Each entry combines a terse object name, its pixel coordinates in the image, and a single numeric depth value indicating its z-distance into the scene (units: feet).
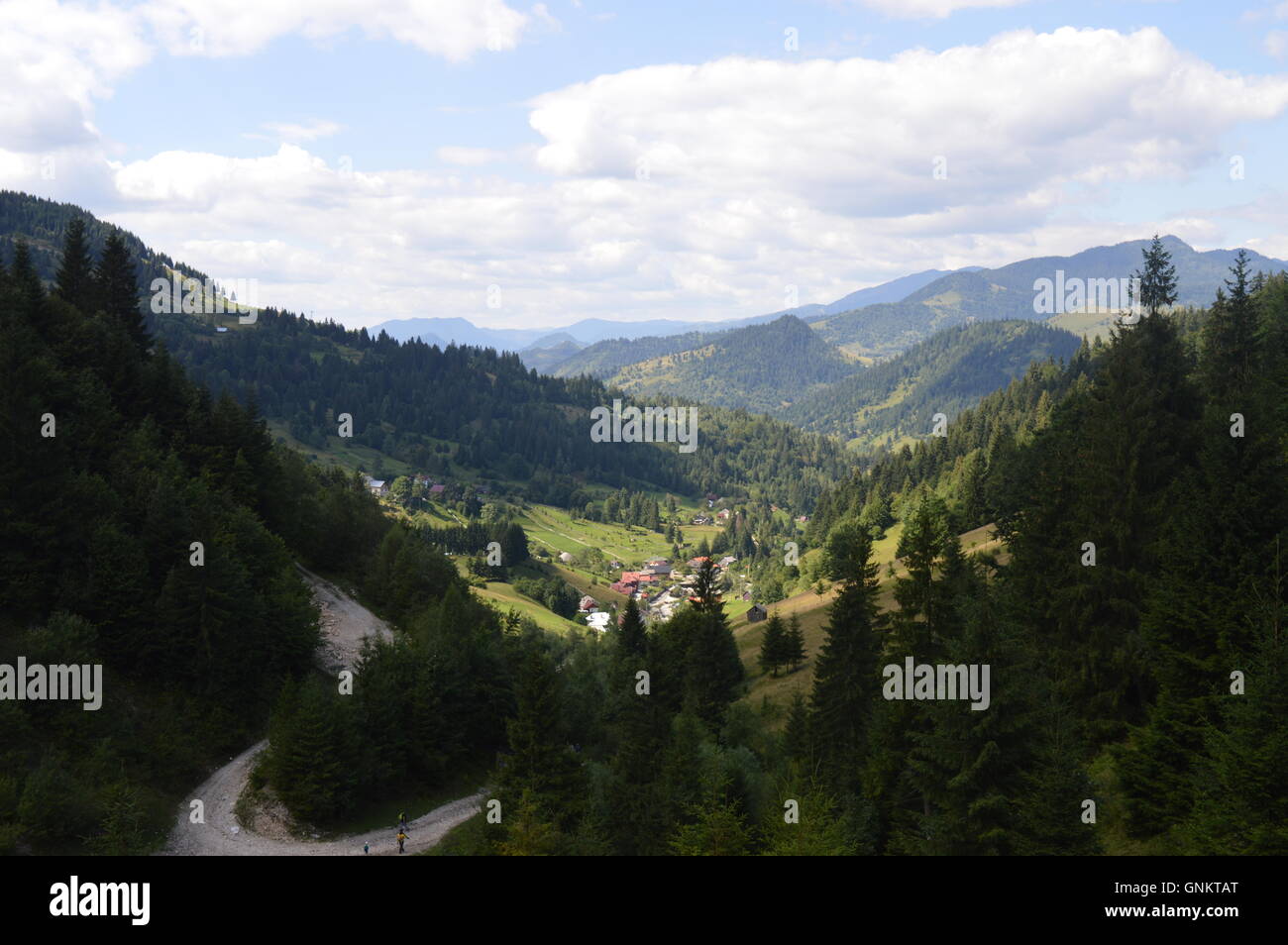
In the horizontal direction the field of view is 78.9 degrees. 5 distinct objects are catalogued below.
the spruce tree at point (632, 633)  229.45
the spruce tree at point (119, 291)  234.58
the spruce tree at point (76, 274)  228.84
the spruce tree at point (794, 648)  261.65
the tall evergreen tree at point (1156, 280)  328.08
